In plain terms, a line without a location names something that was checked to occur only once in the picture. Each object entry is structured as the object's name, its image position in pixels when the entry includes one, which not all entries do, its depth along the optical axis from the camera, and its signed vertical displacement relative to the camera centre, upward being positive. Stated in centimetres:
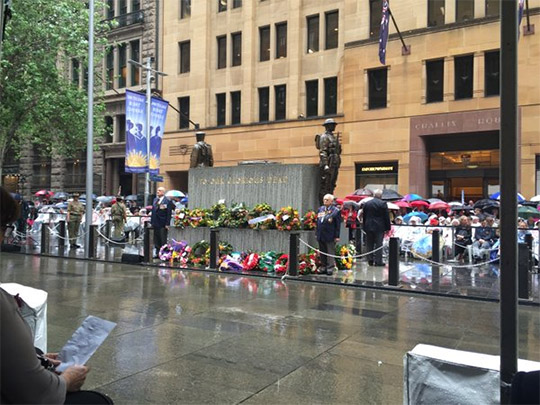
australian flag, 2375 +818
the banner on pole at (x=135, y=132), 2025 +289
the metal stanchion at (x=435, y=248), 1482 -119
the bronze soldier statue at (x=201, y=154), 1627 +163
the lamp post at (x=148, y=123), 2161 +350
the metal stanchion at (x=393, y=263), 1052 -116
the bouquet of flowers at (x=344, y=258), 1313 -135
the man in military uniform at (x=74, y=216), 1933 -52
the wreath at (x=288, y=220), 1298 -36
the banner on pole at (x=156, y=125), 2291 +362
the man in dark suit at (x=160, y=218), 1541 -42
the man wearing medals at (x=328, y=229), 1195 -54
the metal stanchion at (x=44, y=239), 1706 -124
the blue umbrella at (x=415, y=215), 1747 -30
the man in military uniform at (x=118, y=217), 2049 -54
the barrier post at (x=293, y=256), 1181 -118
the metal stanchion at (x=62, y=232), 1922 -115
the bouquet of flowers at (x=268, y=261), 1275 -141
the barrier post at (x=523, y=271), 858 -109
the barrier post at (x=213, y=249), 1318 -115
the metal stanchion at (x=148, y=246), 1405 -116
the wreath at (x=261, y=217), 1337 -31
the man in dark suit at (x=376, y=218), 1366 -31
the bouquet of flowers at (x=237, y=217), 1398 -34
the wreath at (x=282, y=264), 1233 -143
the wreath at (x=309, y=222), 1329 -42
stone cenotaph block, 1369 +57
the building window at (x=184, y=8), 3691 +1425
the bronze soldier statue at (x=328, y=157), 1348 +131
